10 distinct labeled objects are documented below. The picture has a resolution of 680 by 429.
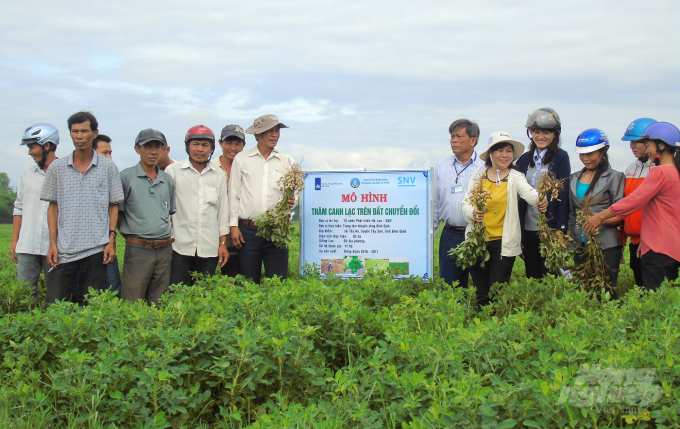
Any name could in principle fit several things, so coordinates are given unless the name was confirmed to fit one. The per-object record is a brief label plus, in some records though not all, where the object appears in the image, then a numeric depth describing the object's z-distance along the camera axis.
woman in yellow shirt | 5.69
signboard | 6.72
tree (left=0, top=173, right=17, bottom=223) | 57.00
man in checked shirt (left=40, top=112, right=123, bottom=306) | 5.29
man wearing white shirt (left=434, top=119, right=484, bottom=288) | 6.41
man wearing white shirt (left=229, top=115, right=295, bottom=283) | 6.38
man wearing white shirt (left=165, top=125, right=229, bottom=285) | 6.18
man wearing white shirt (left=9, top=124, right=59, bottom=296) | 6.10
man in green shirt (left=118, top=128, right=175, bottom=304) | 5.70
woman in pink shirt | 5.39
